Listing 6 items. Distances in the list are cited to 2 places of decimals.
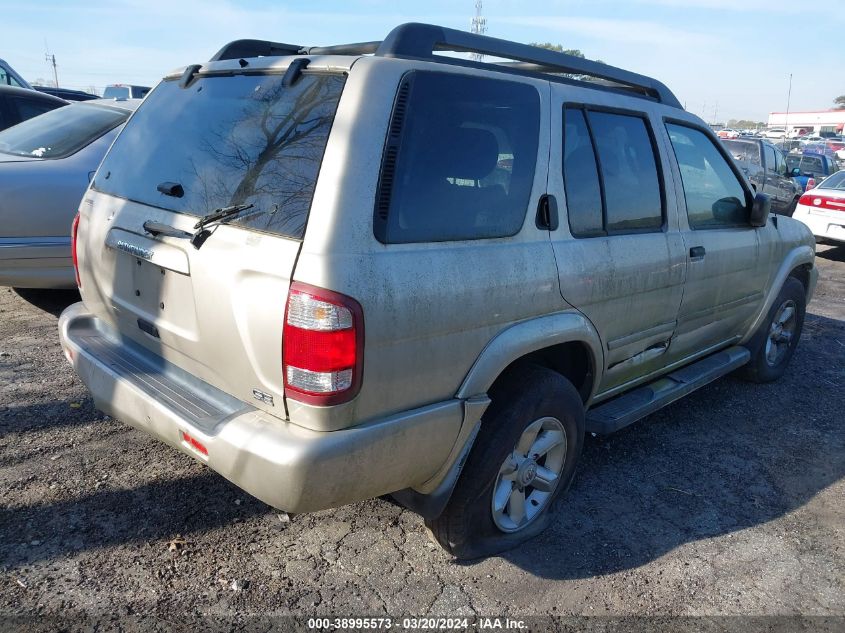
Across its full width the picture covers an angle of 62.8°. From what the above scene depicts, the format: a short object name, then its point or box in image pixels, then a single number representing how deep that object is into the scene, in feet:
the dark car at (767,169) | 44.75
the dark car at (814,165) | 61.41
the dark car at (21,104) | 23.43
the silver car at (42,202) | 16.38
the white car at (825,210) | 36.19
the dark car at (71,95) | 53.47
